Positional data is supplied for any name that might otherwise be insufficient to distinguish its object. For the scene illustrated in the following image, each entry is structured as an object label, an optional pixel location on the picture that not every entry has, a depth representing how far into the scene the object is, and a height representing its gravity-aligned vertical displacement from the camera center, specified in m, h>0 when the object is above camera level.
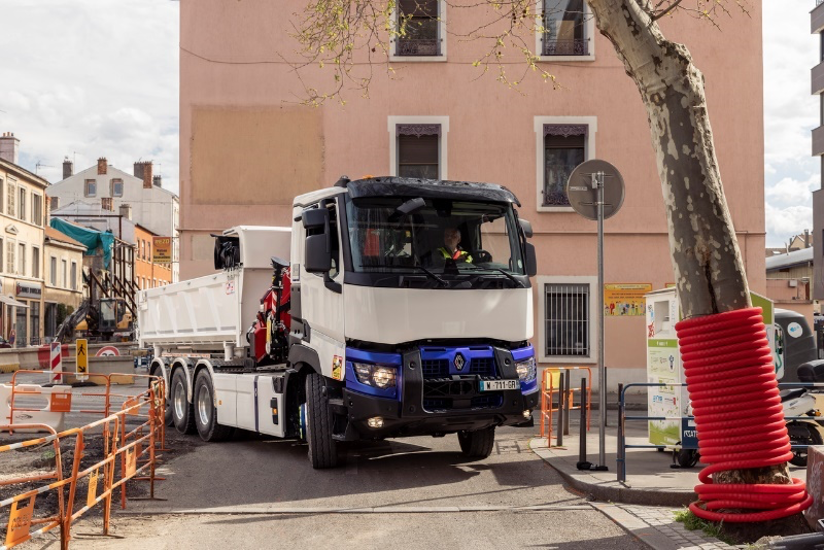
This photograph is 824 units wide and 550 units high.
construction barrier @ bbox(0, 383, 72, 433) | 13.84 -1.96
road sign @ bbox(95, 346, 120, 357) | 30.86 -2.34
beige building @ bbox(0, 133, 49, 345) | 56.28 +1.71
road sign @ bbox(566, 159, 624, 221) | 10.41 +0.92
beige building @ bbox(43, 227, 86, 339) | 63.97 -0.14
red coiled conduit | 7.00 -0.93
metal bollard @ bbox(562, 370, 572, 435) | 13.59 -1.72
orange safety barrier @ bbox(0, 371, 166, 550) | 5.76 -1.46
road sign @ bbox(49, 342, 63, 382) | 25.45 -2.09
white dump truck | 10.12 -0.41
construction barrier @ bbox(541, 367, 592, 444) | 13.53 -1.64
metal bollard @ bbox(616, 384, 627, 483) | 9.24 -1.63
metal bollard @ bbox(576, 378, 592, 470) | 10.29 -1.80
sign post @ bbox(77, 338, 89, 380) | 26.89 -2.22
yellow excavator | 44.38 -2.10
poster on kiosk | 10.77 -0.96
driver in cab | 10.59 +0.30
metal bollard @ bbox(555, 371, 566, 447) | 12.68 -1.77
